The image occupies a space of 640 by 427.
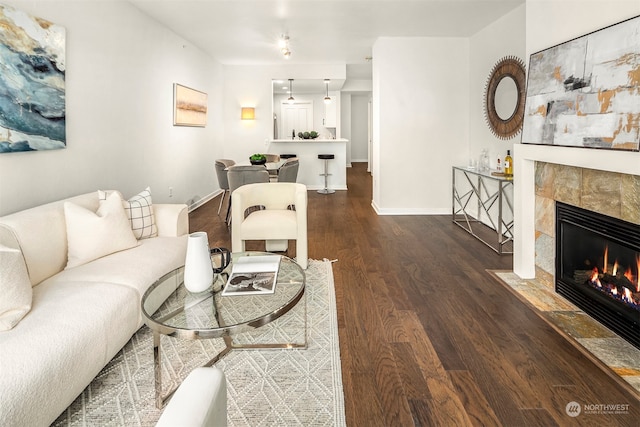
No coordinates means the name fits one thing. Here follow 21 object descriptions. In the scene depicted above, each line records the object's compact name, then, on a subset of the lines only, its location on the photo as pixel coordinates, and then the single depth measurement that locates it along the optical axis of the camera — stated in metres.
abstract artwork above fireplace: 2.08
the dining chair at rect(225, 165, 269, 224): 4.88
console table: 4.27
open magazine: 1.93
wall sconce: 7.89
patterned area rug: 1.68
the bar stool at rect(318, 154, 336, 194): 8.10
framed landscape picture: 5.41
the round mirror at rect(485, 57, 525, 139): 4.28
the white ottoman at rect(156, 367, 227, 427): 0.70
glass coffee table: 1.60
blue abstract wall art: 2.53
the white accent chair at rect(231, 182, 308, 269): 3.41
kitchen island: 8.38
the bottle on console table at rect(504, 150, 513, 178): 4.20
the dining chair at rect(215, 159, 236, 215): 5.88
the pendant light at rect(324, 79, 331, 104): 8.30
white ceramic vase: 1.84
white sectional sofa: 1.41
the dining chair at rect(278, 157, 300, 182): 5.35
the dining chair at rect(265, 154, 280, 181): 7.09
